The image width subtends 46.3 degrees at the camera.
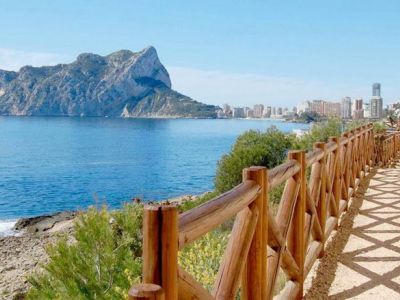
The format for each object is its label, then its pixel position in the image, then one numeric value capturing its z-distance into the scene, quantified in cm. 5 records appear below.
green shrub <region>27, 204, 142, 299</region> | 603
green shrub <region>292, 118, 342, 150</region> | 1922
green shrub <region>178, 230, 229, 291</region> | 496
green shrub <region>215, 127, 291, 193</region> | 1841
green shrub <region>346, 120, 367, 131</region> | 1829
